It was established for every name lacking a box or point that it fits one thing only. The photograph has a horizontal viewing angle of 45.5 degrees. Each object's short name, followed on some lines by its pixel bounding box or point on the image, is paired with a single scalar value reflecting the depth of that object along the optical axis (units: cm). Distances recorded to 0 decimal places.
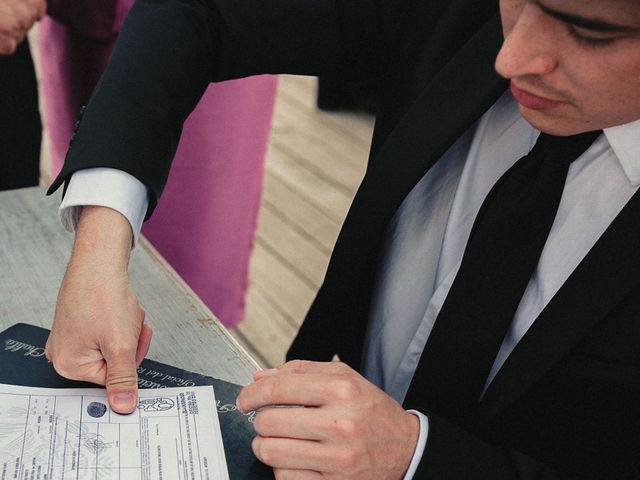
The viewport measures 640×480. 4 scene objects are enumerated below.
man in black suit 67
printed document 64
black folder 70
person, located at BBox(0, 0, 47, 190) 160
